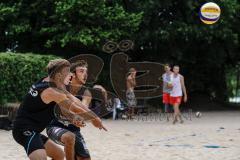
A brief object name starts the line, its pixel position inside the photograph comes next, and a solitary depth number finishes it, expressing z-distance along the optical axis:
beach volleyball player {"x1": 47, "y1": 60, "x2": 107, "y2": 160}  6.73
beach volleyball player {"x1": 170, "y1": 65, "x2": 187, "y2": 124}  16.78
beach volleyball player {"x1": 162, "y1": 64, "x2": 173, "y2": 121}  17.38
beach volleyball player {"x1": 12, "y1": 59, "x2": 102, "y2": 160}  5.95
